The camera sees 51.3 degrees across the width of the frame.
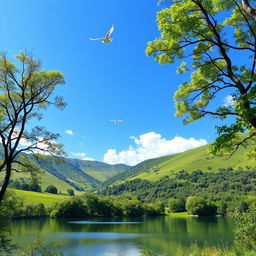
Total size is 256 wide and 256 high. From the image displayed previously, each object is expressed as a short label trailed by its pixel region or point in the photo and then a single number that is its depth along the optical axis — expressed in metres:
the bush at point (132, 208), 139.25
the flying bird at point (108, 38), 13.11
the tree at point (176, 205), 166.25
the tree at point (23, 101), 17.77
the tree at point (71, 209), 122.75
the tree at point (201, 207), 145.00
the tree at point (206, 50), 11.48
